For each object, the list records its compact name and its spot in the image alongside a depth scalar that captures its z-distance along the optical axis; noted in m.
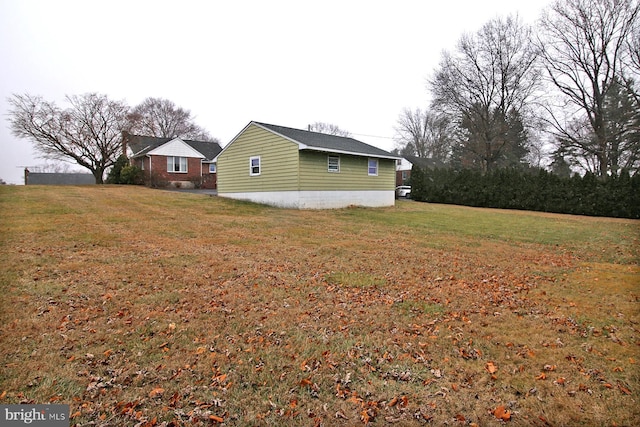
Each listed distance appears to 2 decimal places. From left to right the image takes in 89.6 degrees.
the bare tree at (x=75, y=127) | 23.06
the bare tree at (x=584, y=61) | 21.44
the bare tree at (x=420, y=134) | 46.78
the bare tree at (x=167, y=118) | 45.53
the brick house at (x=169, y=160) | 25.75
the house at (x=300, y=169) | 15.40
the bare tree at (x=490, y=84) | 26.06
